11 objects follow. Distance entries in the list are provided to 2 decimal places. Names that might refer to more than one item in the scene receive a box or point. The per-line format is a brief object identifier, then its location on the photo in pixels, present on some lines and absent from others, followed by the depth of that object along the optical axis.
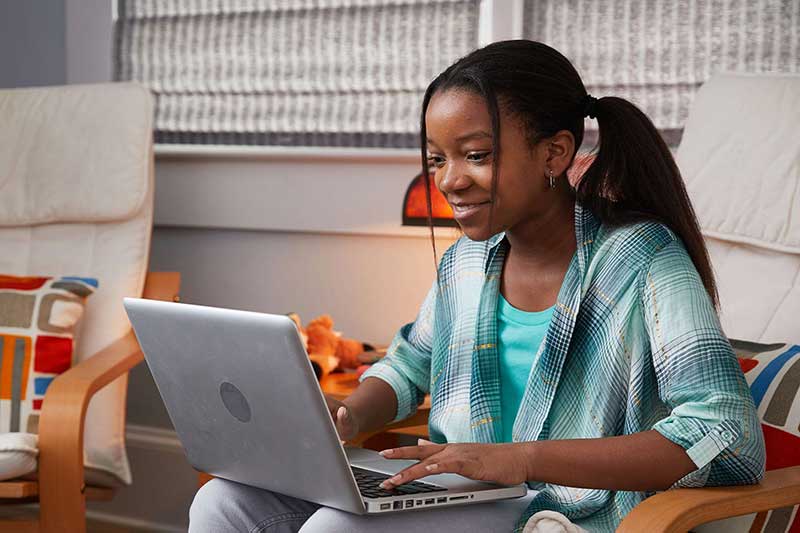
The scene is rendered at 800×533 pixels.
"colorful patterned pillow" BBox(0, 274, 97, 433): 2.72
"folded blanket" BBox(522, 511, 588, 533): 1.84
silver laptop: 1.76
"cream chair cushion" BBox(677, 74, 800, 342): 2.32
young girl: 1.82
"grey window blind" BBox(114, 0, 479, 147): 3.06
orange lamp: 2.63
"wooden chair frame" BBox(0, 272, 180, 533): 2.47
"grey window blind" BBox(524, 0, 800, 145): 2.68
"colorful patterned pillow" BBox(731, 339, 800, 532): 1.98
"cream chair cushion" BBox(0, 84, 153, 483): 2.93
